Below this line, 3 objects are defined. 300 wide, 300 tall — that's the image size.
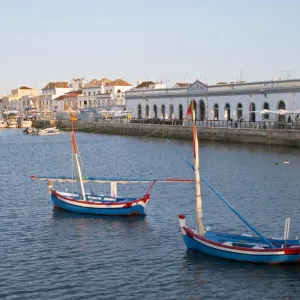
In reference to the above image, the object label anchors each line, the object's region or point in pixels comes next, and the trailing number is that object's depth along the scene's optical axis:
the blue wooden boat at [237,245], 22.38
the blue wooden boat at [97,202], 30.77
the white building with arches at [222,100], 69.00
